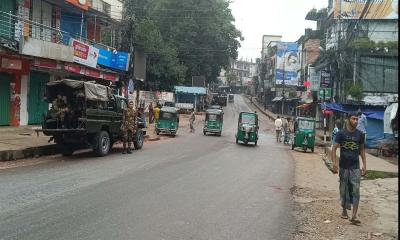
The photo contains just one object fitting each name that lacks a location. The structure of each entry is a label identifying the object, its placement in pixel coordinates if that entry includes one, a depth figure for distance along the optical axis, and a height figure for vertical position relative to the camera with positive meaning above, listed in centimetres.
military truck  1681 -28
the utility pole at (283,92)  7370 +344
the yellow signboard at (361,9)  3994 +901
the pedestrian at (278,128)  3497 -105
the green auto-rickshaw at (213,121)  3584 -65
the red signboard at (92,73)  2914 +231
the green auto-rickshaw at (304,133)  2878 -115
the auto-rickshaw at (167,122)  3238 -75
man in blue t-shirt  898 -78
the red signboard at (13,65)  2278 +212
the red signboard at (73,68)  2663 +236
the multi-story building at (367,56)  3503 +449
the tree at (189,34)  6012 +1135
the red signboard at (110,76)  3228 +232
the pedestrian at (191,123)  3838 -91
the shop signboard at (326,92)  3598 +172
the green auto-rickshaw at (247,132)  2952 -118
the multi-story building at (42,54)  2333 +299
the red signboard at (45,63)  2418 +233
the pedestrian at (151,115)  4199 -38
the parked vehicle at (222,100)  8975 +233
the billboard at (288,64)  8288 +884
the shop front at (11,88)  2347 +101
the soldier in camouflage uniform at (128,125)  1953 -61
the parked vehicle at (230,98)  10669 +329
